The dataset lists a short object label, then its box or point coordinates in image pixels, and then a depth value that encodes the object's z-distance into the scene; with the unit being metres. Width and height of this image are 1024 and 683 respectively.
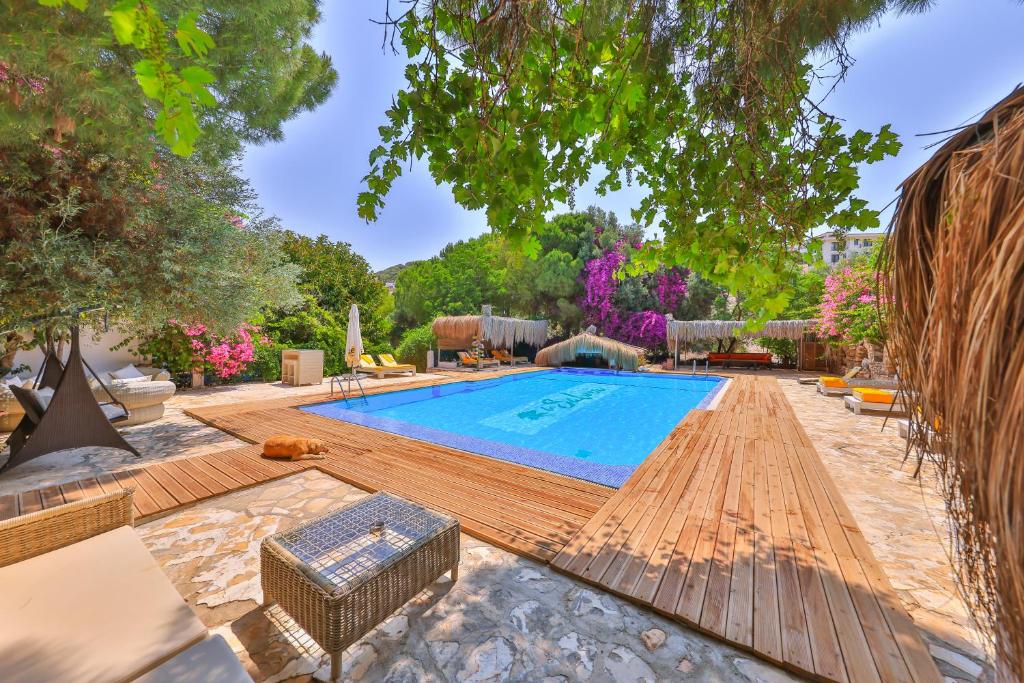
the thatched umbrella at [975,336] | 0.58
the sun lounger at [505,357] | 17.75
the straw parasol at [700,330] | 17.14
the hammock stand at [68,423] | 3.92
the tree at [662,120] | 1.70
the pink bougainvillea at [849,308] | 9.65
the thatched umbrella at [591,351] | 15.92
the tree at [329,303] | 12.90
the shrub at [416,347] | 18.02
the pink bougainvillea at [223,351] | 9.50
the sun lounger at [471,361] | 15.66
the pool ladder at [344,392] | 8.73
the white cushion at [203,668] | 1.23
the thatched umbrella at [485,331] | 17.03
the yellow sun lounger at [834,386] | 9.56
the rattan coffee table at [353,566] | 1.72
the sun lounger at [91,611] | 1.25
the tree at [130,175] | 2.68
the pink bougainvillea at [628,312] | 19.39
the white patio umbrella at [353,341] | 9.73
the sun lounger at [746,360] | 17.25
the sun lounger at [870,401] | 7.27
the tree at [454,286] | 22.59
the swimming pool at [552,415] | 5.13
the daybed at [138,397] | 5.70
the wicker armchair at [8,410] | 5.13
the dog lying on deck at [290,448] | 4.32
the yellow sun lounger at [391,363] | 13.08
